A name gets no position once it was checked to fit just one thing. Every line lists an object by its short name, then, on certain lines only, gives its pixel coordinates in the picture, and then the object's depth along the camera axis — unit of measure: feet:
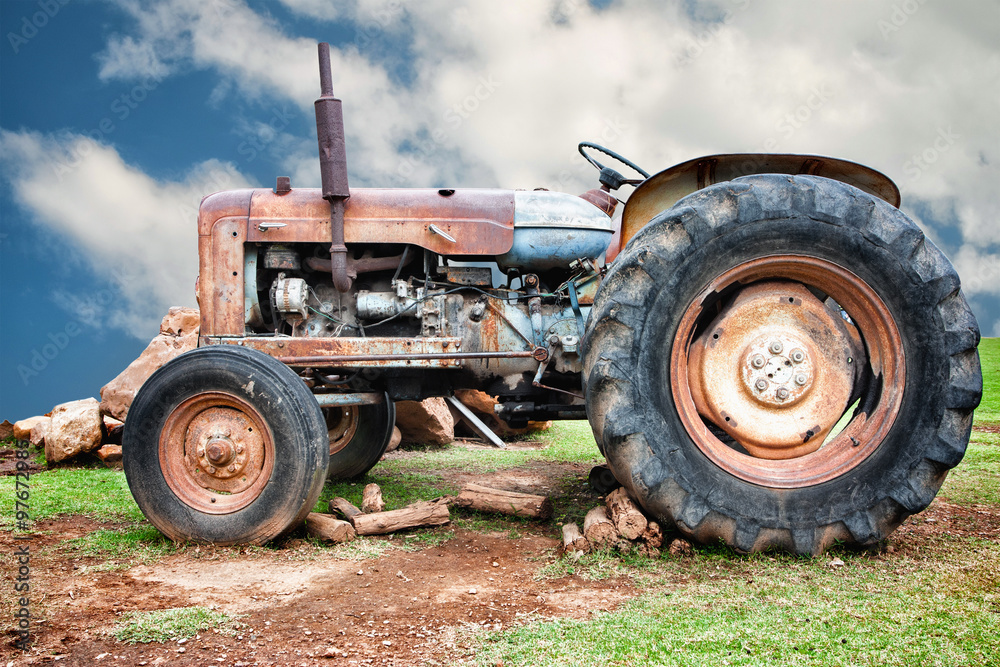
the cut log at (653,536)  10.36
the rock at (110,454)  21.99
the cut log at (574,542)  10.52
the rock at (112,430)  22.91
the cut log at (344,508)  12.88
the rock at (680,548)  10.26
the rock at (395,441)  23.81
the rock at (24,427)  24.77
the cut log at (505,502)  13.01
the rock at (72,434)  21.85
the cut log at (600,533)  10.44
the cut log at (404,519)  12.23
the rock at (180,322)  28.04
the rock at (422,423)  24.64
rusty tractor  10.24
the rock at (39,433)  22.91
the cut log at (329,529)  11.71
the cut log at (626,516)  10.40
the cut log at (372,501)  13.51
